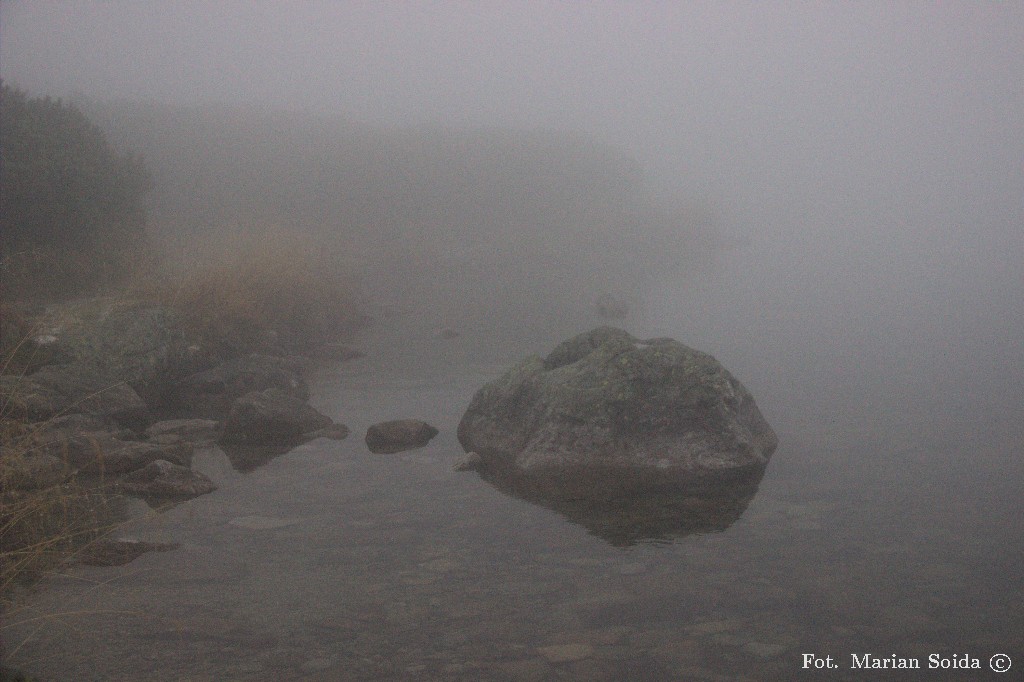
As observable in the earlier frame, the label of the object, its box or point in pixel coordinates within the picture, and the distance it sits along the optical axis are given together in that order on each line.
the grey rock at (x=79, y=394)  9.52
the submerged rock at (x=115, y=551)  6.69
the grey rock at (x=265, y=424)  10.20
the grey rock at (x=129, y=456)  8.66
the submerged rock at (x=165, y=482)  8.26
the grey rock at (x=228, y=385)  11.48
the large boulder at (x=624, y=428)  8.50
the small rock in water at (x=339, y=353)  15.71
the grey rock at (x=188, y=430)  10.20
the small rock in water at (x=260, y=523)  7.65
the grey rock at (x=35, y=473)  6.75
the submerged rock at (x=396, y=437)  9.99
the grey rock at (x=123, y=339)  11.20
